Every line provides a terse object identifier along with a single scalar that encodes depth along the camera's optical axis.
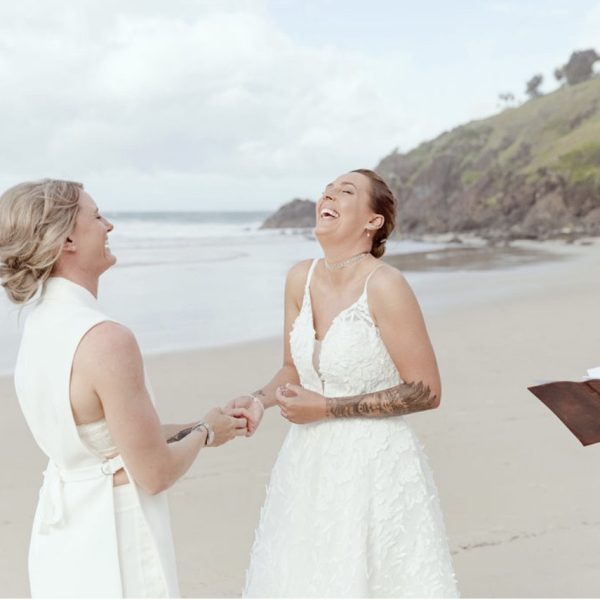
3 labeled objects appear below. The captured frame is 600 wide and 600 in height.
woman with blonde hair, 2.22
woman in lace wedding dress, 2.98
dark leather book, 2.35
